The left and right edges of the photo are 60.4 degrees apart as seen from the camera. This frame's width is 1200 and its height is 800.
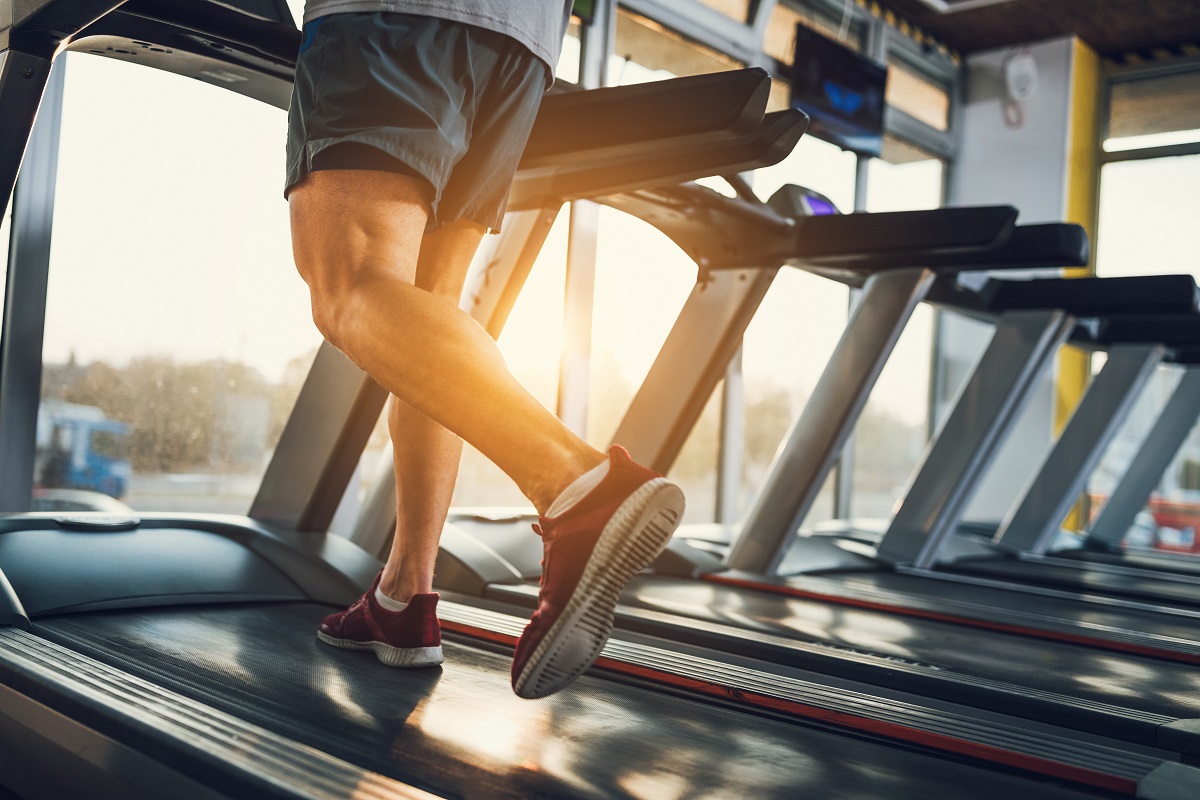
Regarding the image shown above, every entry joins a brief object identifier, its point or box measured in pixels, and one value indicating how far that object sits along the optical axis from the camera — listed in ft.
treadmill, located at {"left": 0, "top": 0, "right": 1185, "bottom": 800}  3.80
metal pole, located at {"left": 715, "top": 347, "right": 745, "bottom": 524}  16.69
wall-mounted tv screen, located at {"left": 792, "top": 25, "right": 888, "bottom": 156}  17.22
